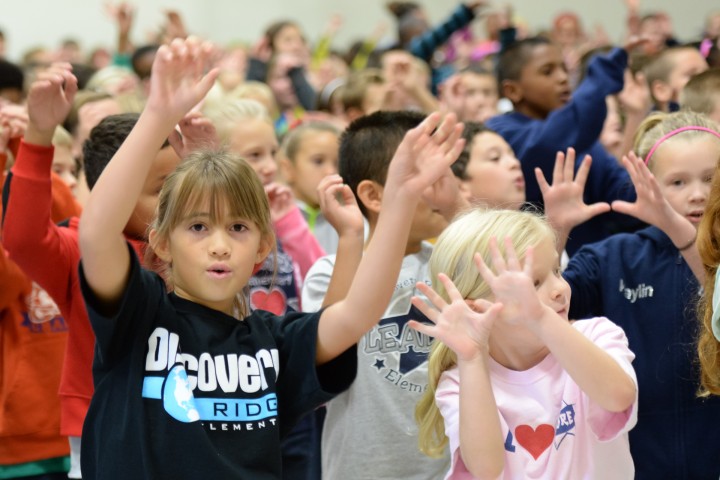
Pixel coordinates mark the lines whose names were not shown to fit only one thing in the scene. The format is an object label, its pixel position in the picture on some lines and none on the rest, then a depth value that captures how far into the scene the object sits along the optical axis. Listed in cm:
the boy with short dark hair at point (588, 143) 779
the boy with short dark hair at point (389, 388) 573
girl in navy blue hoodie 542
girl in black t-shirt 402
